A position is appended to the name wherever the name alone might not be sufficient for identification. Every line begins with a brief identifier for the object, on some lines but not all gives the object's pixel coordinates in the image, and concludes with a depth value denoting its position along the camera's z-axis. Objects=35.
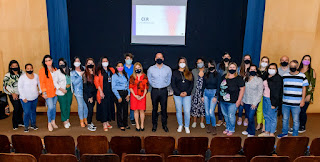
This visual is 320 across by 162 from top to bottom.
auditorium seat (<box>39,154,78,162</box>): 2.68
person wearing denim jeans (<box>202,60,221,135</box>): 4.68
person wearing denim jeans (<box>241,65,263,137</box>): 4.36
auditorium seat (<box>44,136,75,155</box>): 3.25
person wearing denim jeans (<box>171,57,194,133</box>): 4.67
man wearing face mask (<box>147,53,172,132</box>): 4.66
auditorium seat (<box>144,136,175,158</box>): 3.27
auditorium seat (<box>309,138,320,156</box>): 3.30
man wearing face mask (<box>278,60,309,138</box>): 4.18
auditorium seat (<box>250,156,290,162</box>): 2.72
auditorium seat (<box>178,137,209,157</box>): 3.27
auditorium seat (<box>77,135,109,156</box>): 3.27
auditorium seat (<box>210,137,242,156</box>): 3.33
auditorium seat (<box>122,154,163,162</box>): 2.70
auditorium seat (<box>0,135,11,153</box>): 3.27
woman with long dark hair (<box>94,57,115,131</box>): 4.76
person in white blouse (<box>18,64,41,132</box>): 4.60
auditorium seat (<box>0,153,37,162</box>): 2.67
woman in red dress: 4.68
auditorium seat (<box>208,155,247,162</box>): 2.71
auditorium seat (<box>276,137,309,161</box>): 3.34
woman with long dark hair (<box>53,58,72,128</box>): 4.79
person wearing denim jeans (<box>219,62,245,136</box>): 4.36
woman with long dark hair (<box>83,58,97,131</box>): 4.70
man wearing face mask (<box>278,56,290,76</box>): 4.62
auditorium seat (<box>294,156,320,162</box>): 2.75
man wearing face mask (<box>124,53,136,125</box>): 5.05
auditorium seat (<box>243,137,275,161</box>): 3.29
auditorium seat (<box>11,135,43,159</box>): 3.25
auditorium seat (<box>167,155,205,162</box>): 2.71
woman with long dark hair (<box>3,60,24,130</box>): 4.72
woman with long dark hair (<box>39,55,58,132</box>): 4.68
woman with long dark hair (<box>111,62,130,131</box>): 4.68
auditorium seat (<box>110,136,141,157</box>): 3.25
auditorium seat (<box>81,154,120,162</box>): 2.70
